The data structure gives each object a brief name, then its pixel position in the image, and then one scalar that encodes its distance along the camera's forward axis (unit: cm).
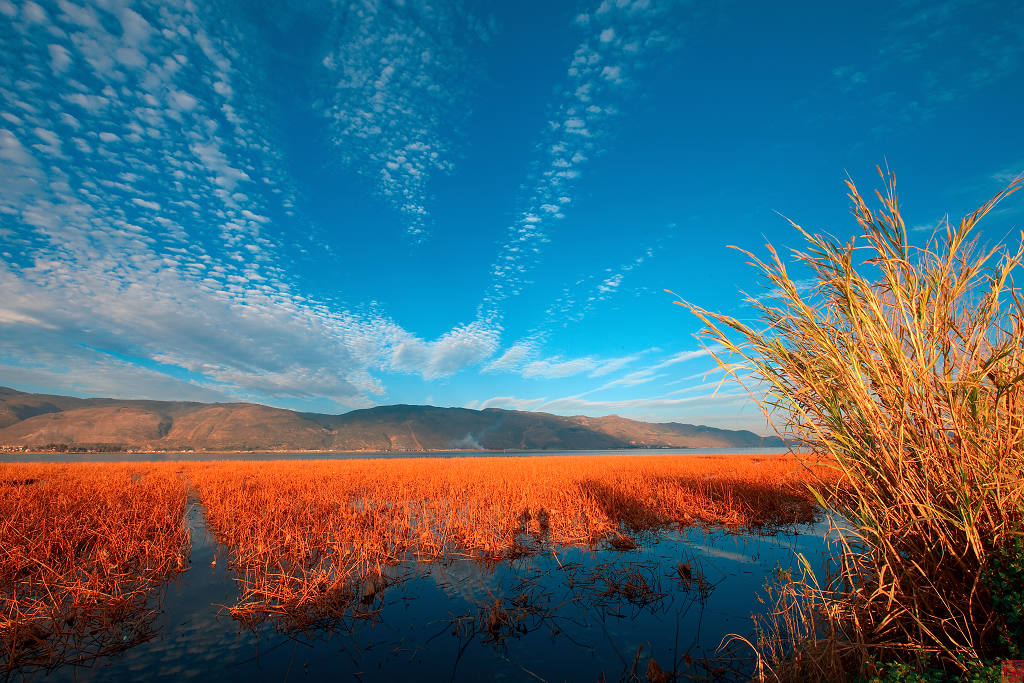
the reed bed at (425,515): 646
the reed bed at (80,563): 457
